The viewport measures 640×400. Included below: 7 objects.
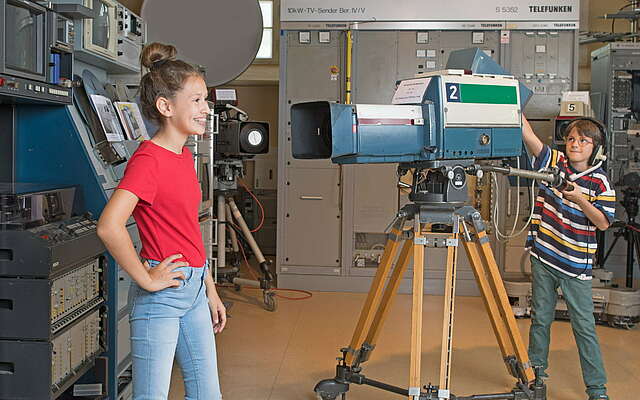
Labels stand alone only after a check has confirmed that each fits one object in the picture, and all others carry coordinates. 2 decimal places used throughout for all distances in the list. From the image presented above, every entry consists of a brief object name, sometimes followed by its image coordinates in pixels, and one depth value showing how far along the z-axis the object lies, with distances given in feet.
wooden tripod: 9.24
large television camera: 8.83
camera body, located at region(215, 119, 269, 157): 16.96
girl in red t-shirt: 6.21
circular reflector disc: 15.97
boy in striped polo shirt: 11.02
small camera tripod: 17.43
